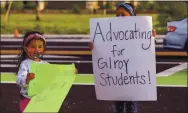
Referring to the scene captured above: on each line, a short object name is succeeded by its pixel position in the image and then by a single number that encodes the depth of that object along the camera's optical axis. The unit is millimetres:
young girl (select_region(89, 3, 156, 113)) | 11060
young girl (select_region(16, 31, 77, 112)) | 9499
